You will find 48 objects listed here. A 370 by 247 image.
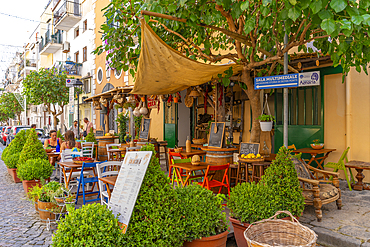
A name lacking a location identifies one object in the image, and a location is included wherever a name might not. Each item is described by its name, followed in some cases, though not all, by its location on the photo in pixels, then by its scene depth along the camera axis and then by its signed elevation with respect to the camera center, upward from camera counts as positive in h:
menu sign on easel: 2.71 -0.66
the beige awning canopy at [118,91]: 9.64 +1.10
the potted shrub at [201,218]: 2.90 -1.04
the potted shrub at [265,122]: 5.59 -0.05
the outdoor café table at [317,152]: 6.59 -0.78
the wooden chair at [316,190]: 4.20 -1.16
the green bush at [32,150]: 6.62 -0.68
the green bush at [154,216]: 2.65 -0.94
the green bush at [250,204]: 3.28 -1.01
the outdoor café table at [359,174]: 5.98 -1.22
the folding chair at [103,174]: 4.36 -0.85
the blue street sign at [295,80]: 3.93 +0.56
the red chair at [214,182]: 4.95 -1.17
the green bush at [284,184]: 3.44 -0.82
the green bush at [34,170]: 6.05 -1.05
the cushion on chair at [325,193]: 4.36 -1.19
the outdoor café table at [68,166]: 5.40 -0.86
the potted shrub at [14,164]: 7.96 -1.22
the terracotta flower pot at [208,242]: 2.92 -1.28
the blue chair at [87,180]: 5.19 -1.14
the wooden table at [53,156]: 7.81 -0.99
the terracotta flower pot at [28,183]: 6.04 -1.34
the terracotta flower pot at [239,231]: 3.34 -1.35
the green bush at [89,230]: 2.46 -0.98
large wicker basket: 2.87 -1.20
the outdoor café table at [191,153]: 6.91 -0.84
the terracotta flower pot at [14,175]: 7.94 -1.52
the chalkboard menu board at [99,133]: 13.24 -0.57
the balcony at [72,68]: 21.69 +4.22
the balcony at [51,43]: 27.16 +7.85
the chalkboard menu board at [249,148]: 5.66 -0.58
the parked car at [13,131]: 17.58 -0.60
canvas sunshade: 4.55 +1.01
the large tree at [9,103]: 37.34 +2.49
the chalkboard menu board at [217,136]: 6.20 -0.36
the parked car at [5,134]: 21.19 -0.97
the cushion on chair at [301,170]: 4.65 -0.86
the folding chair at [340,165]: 5.91 -1.00
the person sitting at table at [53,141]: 9.25 -0.66
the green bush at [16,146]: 8.38 -0.73
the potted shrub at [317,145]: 6.83 -0.64
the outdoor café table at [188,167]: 5.16 -0.88
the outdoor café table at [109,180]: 3.74 -0.83
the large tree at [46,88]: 19.02 +2.35
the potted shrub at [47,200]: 4.33 -1.25
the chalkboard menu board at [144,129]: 9.92 -0.30
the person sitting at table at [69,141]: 7.88 -0.56
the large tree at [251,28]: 2.52 +1.34
